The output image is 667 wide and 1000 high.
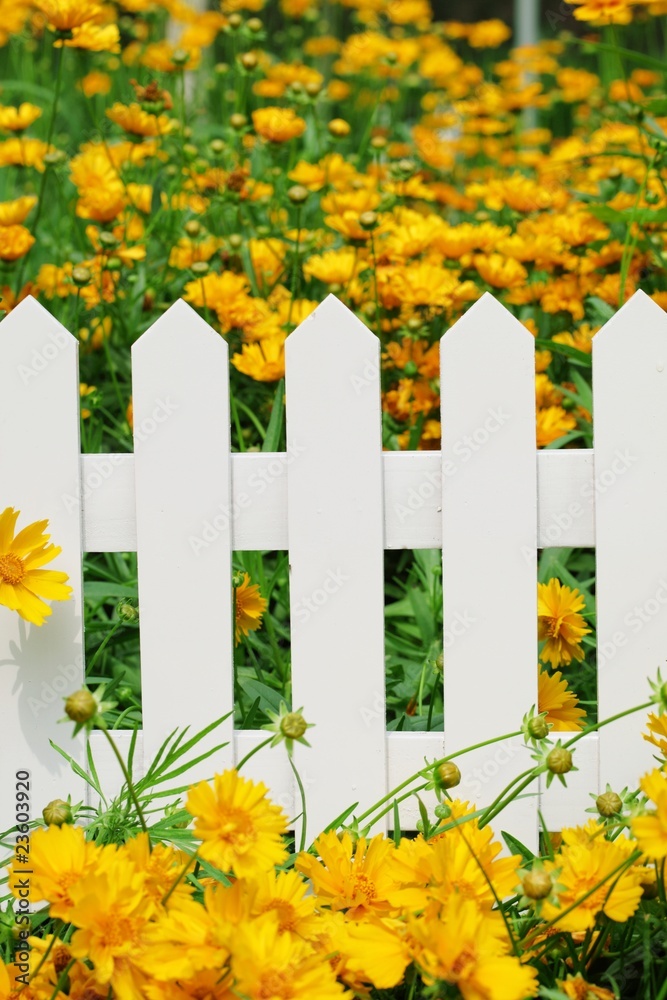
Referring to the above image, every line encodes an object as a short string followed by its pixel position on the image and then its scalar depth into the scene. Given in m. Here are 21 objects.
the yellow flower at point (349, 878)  2.21
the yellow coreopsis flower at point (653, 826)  2.06
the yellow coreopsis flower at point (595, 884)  2.11
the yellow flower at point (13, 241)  2.69
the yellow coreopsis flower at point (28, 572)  2.30
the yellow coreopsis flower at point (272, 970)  2.04
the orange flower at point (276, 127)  2.91
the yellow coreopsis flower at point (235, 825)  2.09
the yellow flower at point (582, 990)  2.12
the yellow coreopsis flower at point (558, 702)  2.37
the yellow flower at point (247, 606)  2.38
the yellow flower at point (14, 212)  2.73
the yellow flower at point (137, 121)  2.88
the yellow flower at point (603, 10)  2.59
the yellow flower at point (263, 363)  2.57
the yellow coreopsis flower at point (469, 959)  2.06
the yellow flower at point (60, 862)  2.12
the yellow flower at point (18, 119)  2.90
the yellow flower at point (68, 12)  2.68
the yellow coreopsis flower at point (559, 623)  2.36
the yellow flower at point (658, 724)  2.14
